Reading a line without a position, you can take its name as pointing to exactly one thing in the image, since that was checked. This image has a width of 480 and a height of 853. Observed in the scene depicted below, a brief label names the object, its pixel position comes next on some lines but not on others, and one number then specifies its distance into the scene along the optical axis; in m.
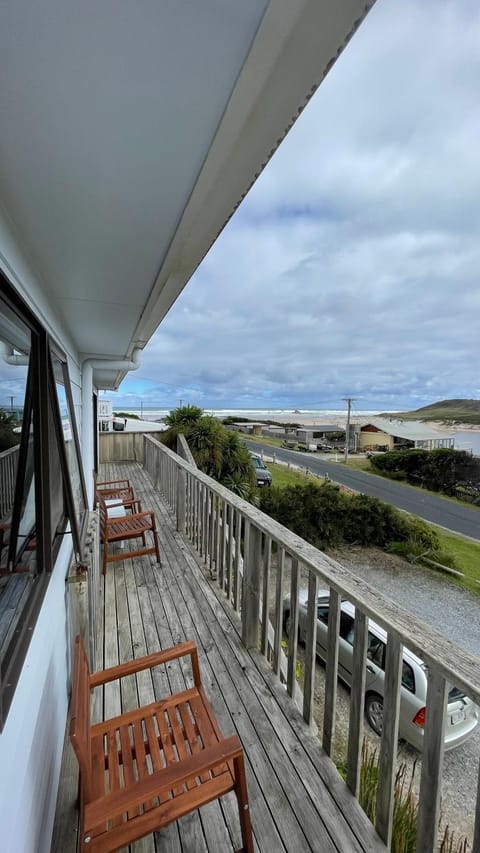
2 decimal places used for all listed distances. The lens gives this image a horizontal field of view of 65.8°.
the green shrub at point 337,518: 12.91
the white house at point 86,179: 0.58
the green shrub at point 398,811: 1.62
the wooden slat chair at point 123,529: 3.53
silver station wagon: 4.34
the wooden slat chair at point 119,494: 5.23
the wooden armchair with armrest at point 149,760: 1.06
